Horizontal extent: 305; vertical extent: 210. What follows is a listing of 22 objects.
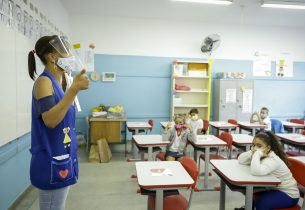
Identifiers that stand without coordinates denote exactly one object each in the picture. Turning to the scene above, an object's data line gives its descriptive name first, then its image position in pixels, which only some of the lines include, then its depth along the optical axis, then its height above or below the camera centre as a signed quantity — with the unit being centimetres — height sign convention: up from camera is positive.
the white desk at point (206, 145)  336 -67
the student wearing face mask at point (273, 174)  207 -67
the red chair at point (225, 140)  354 -64
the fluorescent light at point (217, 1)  457 +168
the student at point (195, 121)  471 -49
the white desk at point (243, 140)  359 -65
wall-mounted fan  623 +128
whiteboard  246 +6
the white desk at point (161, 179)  184 -65
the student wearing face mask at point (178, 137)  347 -59
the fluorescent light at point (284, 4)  472 +172
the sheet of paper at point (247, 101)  654 -15
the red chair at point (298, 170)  221 -66
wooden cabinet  514 -73
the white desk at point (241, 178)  202 -67
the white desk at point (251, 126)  514 -62
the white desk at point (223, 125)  511 -62
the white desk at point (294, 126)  534 -63
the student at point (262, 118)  528 -49
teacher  110 -16
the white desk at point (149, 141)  337 -65
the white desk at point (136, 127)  487 -64
